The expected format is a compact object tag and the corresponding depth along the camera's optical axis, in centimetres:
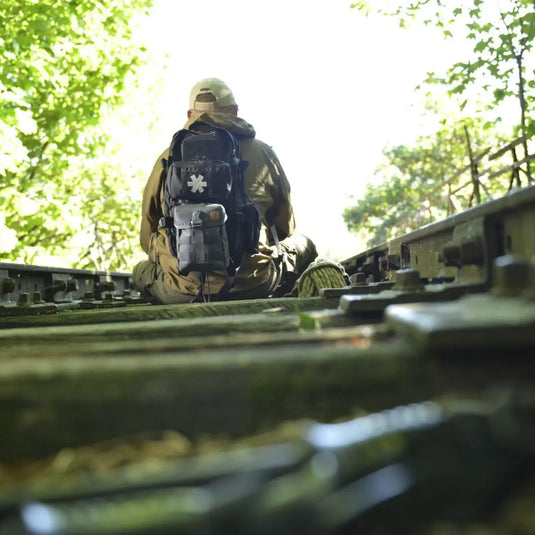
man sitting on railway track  530
